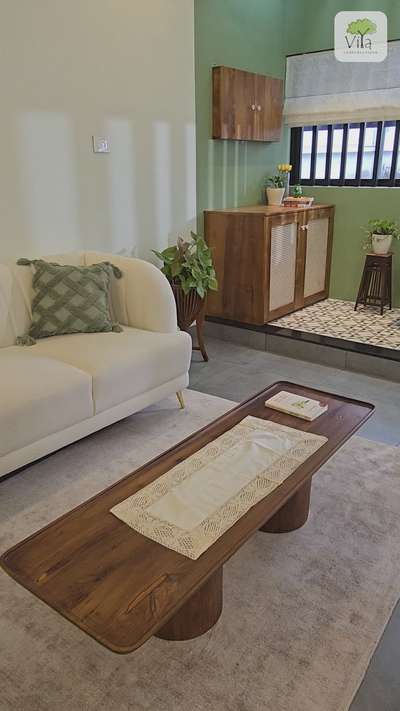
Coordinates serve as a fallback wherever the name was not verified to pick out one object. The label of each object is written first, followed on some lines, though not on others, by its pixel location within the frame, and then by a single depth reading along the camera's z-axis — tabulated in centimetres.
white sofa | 221
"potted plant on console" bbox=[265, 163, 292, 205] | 477
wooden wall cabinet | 408
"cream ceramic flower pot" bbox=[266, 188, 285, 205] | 476
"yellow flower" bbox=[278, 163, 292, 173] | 482
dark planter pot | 356
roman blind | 429
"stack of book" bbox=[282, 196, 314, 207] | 466
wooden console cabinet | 410
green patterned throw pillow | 280
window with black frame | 457
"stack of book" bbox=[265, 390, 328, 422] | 207
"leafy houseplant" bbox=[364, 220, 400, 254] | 448
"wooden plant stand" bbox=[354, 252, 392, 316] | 452
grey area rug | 138
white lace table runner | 142
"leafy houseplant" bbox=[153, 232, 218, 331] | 348
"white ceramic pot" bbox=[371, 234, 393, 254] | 446
